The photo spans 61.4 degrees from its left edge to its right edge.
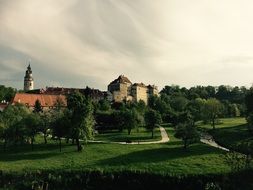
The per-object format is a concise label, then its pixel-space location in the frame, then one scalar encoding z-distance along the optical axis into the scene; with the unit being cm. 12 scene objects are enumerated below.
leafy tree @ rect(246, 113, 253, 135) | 4097
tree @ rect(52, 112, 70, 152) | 3983
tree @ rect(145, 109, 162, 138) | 4770
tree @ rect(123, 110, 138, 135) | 4988
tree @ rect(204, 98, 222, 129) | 5524
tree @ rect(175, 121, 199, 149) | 3752
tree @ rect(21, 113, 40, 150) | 4123
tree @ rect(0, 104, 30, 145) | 4104
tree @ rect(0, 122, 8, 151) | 4100
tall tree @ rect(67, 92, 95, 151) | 3901
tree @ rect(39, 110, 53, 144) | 4215
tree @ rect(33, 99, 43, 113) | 6419
